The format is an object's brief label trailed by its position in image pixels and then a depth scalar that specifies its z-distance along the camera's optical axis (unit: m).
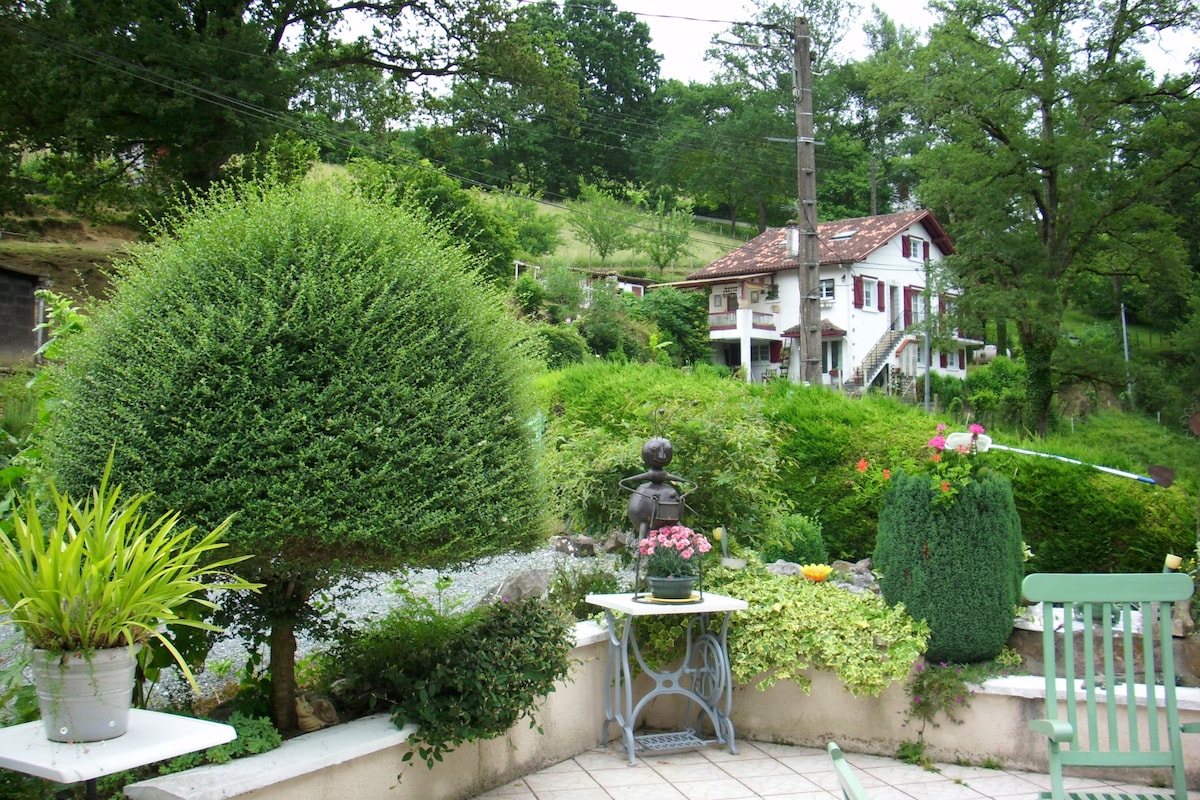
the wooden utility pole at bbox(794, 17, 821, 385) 10.39
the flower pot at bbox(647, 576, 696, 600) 4.36
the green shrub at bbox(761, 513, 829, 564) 6.89
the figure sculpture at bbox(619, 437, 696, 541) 4.67
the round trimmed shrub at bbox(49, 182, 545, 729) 2.85
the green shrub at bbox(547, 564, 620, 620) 5.02
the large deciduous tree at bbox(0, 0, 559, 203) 14.81
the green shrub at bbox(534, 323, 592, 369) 20.11
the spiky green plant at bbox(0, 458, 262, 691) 2.16
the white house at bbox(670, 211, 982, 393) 31.11
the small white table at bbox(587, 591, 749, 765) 4.31
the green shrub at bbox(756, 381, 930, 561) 7.43
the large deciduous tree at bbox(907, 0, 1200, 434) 17.58
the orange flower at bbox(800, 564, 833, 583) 5.12
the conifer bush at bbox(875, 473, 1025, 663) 4.46
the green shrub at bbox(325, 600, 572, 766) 3.38
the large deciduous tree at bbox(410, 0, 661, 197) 40.38
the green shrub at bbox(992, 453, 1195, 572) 6.39
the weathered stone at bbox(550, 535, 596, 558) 7.60
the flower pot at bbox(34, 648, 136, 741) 2.14
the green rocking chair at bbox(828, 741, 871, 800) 1.29
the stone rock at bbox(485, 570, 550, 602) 5.19
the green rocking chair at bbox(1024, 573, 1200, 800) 2.69
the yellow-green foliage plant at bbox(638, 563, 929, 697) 4.30
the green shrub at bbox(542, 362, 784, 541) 5.44
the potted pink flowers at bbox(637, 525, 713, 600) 4.36
